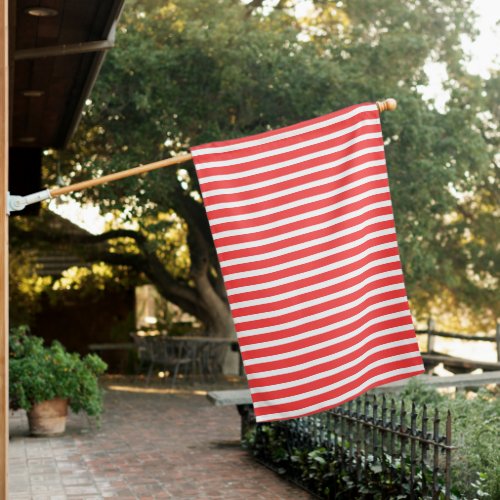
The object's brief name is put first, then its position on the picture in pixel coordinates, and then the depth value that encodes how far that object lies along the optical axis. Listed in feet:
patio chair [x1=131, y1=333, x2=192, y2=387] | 57.26
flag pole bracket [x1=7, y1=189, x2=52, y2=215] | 15.03
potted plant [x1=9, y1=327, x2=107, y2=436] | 36.27
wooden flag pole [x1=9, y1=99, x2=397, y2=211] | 15.11
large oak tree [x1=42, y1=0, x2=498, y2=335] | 50.60
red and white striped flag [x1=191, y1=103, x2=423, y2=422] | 16.69
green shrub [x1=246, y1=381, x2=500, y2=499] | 21.65
